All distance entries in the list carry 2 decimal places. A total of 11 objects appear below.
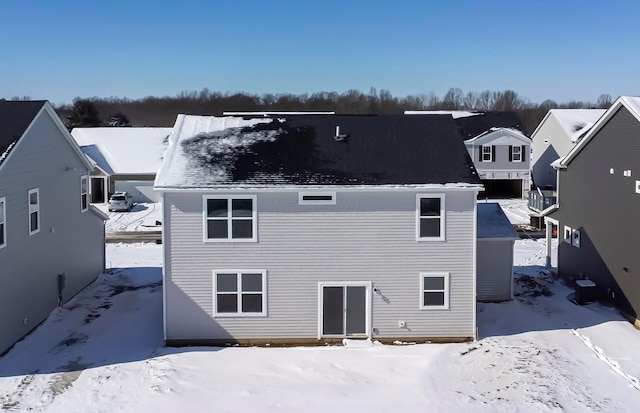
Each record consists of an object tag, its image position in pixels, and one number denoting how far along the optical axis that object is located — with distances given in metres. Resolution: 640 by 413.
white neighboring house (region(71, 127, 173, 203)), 47.81
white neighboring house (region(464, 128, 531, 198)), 50.22
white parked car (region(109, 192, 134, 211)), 44.03
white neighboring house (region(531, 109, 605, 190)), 46.16
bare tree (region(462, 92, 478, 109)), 165.23
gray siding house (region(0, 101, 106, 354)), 17.45
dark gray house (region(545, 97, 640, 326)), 20.28
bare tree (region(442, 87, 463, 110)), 165.71
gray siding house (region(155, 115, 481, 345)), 17.94
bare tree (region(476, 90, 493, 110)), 161.50
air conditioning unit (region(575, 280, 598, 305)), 21.92
